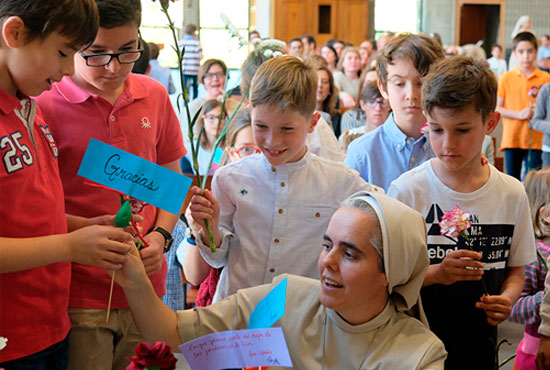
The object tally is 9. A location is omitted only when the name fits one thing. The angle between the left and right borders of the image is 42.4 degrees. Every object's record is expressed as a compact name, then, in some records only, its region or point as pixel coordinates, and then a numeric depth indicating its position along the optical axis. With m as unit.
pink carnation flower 1.87
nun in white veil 1.71
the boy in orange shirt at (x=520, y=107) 7.27
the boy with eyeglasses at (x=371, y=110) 4.79
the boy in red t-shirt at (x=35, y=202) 1.56
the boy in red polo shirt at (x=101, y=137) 1.90
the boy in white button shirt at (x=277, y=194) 2.20
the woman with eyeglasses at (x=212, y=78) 7.08
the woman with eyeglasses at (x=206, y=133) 4.95
